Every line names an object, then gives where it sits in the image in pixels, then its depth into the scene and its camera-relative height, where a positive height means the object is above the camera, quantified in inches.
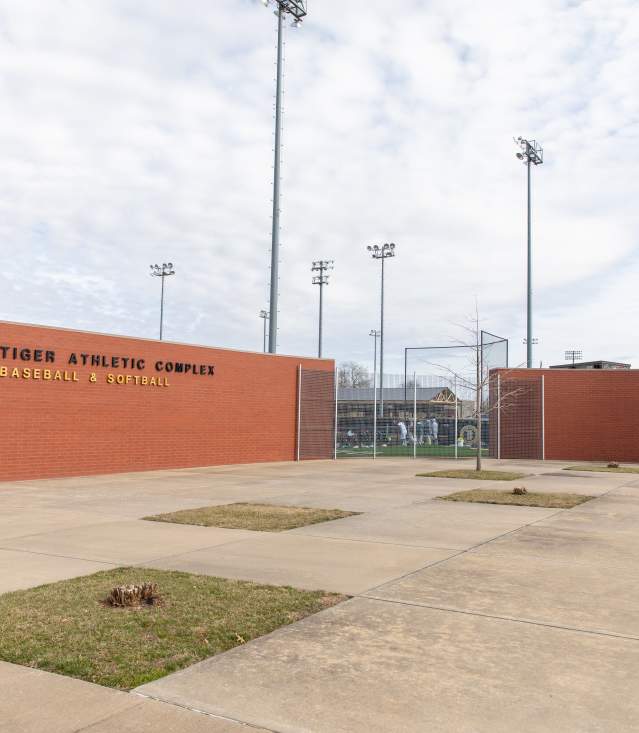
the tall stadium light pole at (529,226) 1271.0 +383.2
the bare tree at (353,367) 4185.0 +358.3
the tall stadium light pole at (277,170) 1029.2 +392.2
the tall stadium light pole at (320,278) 2455.8 +535.8
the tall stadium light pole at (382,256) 2278.5 +571.3
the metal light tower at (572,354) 3636.8 +392.7
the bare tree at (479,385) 786.8 +56.4
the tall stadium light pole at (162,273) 2586.1 +566.1
